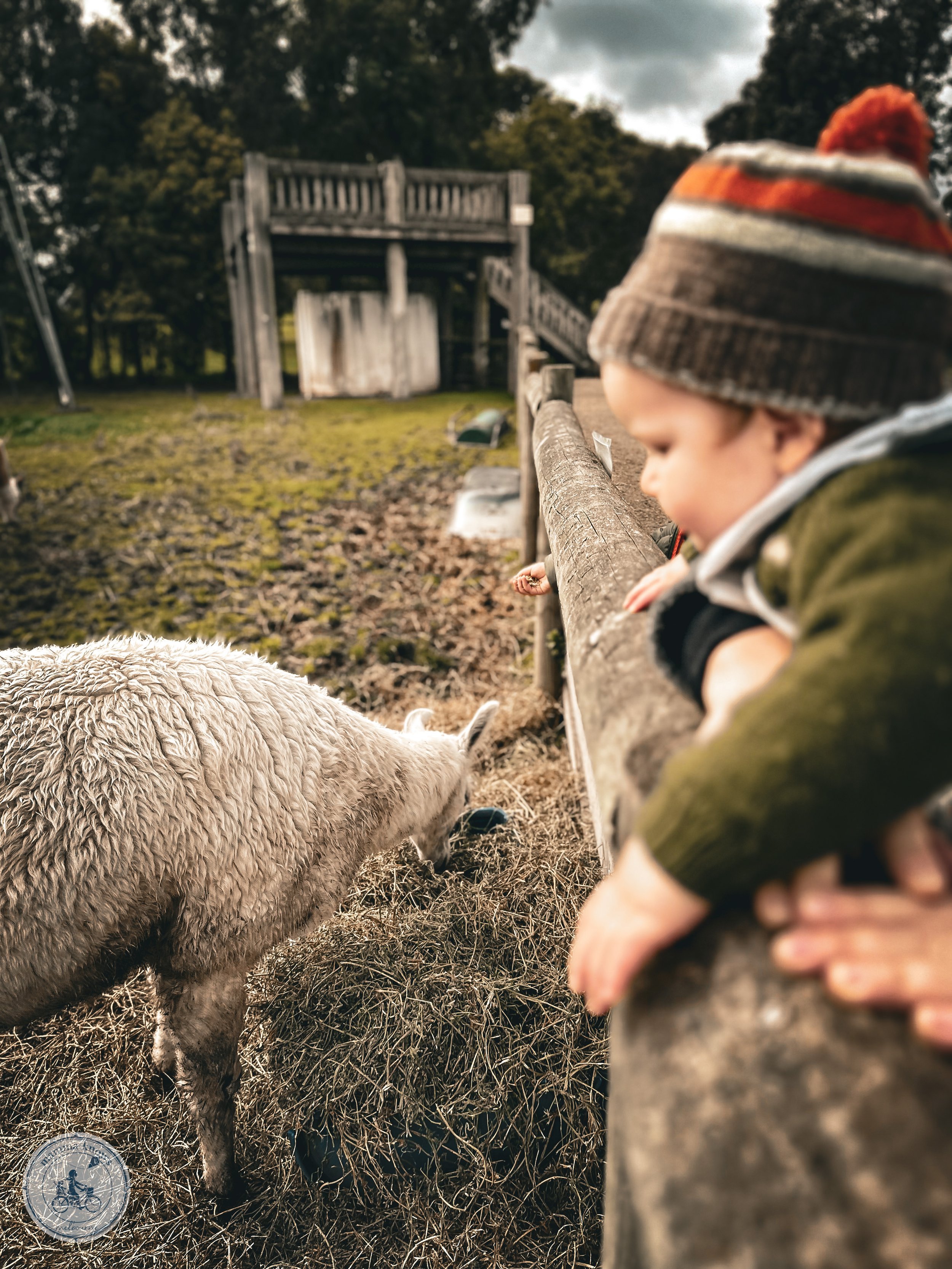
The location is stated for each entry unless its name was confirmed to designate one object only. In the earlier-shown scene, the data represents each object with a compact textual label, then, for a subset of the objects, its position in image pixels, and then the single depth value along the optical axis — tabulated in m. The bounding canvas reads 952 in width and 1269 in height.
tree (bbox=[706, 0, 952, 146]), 21.66
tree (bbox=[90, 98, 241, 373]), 21.66
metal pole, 17.14
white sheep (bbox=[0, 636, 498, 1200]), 2.10
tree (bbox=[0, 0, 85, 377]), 23.14
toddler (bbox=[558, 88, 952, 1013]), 0.67
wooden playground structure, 14.99
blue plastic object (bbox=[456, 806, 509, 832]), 3.76
